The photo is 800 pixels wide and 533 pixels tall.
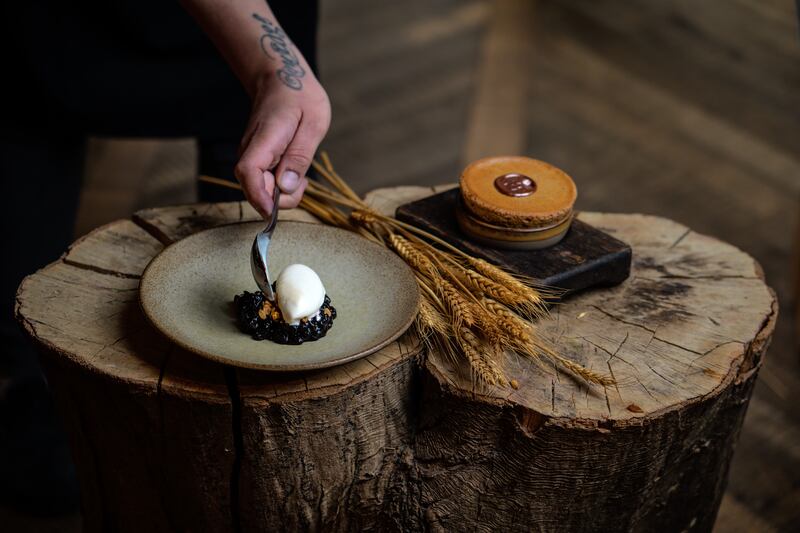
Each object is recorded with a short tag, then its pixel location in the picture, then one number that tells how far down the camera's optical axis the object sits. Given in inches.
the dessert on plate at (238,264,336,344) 43.6
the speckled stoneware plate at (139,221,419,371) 42.6
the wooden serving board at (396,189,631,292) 49.6
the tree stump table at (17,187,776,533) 44.3
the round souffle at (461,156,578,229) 50.1
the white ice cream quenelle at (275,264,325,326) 43.3
